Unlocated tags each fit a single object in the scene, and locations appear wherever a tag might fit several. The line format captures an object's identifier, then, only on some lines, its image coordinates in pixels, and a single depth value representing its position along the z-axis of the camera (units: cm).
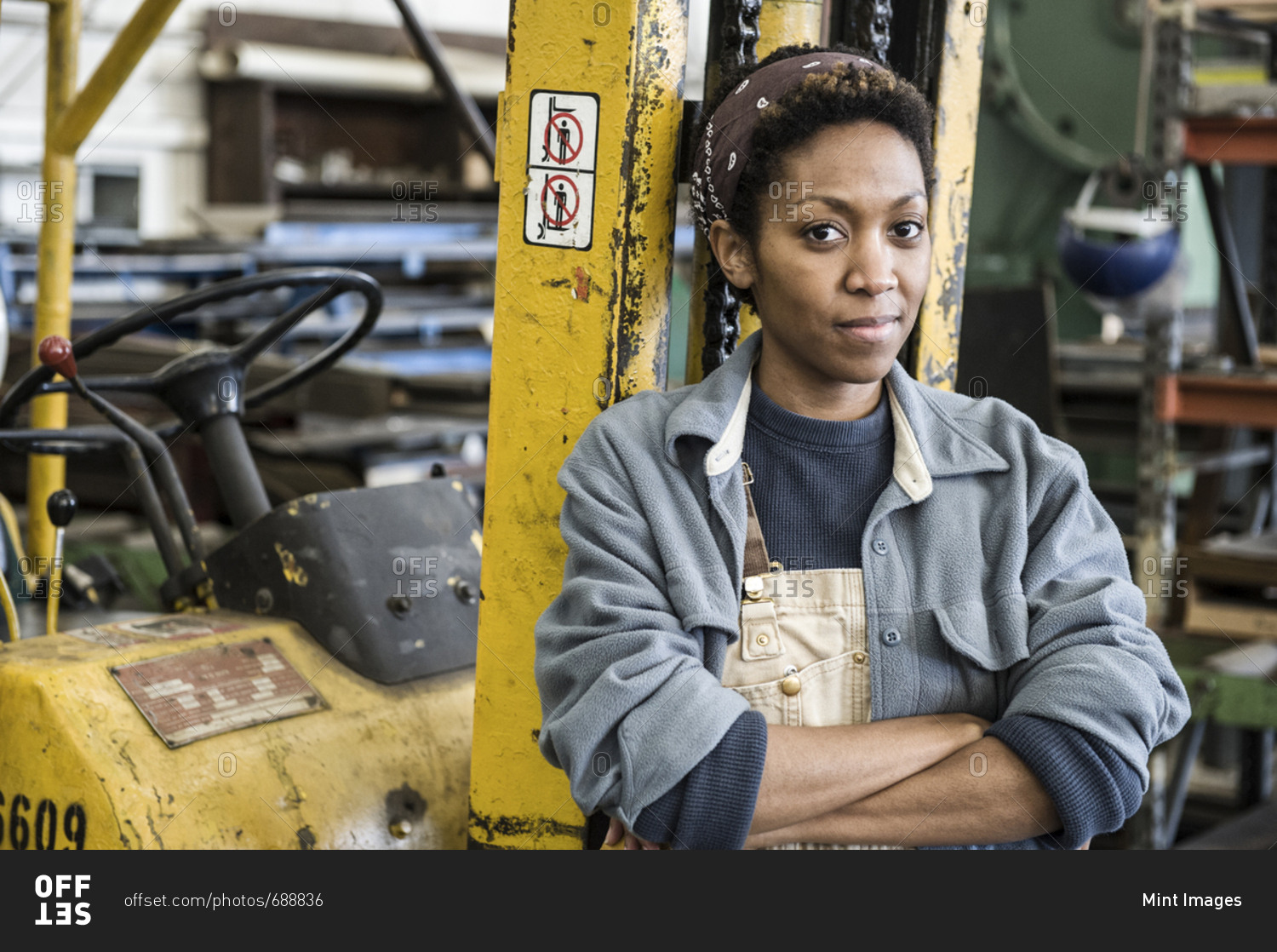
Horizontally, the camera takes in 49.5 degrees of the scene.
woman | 122
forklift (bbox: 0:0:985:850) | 154
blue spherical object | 398
